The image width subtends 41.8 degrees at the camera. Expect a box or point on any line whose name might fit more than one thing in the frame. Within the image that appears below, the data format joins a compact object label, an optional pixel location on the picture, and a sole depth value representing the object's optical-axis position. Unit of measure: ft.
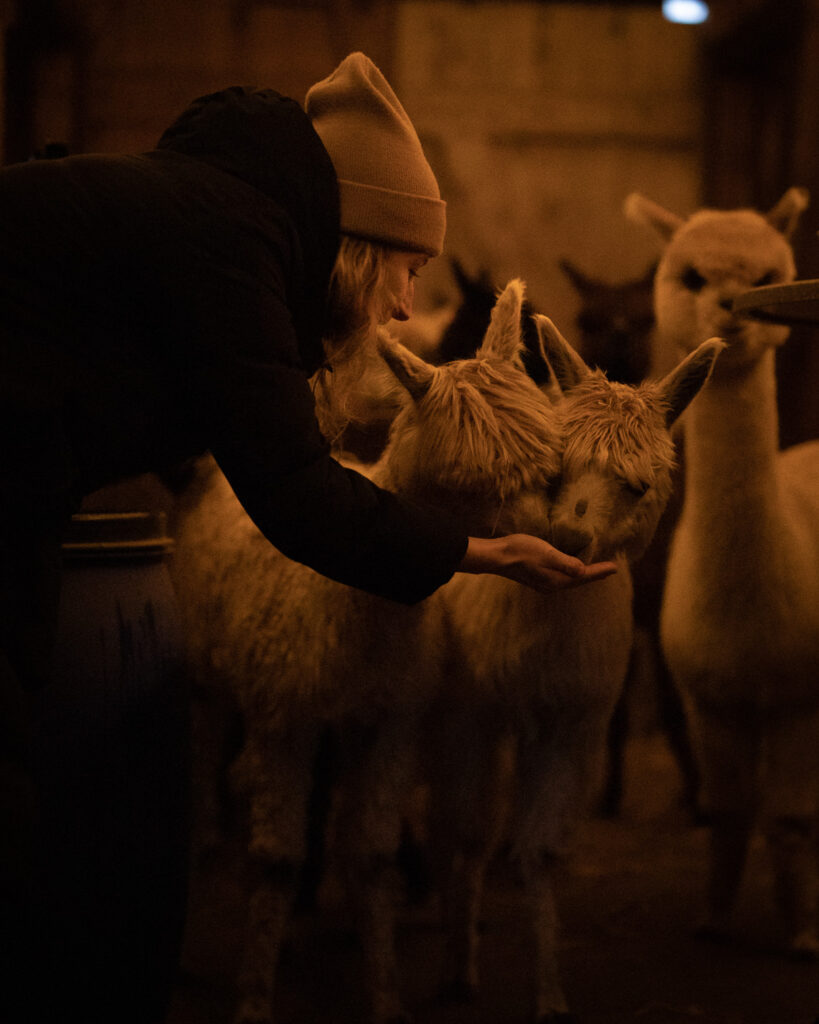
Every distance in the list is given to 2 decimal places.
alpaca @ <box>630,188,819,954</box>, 8.29
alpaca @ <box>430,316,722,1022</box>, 6.29
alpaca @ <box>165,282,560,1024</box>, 6.64
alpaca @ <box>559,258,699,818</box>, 11.15
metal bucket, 5.21
